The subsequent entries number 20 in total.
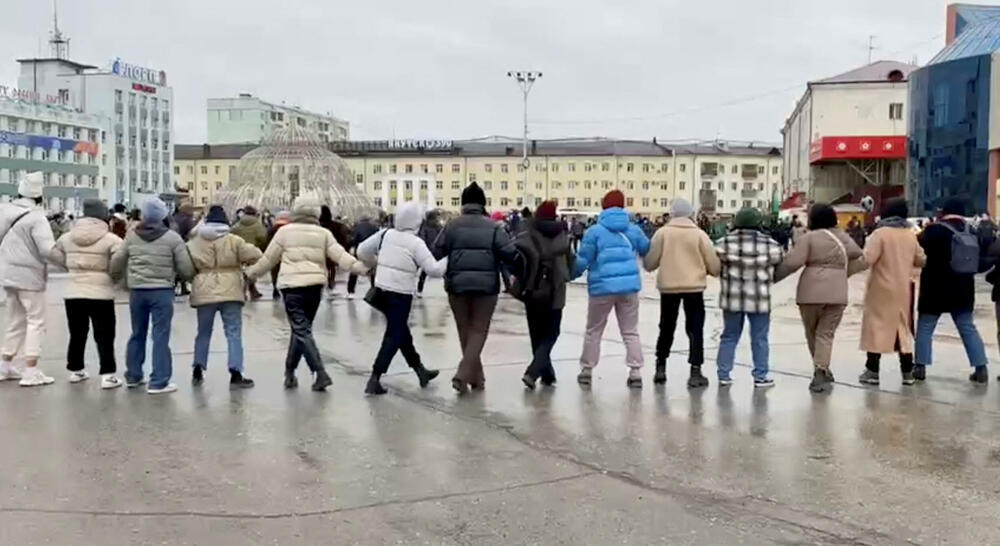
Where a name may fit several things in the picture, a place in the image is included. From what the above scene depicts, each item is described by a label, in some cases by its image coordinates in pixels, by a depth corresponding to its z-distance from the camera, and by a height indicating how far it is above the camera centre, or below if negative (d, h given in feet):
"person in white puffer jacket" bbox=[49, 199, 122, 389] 29.48 -2.01
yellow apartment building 399.85 +18.33
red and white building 202.28 +18.06
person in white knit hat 29.94 -1.94
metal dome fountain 146.92 +5.21
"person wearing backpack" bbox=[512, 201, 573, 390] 29.60 -1.95
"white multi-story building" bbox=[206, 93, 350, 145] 438.81 +42.02
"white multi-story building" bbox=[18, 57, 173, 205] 370.12 +39.38
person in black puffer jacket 28.50 -1.55
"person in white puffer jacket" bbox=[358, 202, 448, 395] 28.89 -1.69
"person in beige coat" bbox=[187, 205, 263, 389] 30.19 -2.15
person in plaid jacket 29.84 -1.99
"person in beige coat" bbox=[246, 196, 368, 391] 29.40 -1.74
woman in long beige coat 30.60 -2.15
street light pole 185.68 +25.50
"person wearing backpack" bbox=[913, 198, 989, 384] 30.91 -1.99
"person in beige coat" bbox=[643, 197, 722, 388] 30.25 -1.70
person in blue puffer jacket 30.14 -1.81
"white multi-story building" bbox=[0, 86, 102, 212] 310.86 +21.17
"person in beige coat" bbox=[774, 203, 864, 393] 29.68 -1.79
